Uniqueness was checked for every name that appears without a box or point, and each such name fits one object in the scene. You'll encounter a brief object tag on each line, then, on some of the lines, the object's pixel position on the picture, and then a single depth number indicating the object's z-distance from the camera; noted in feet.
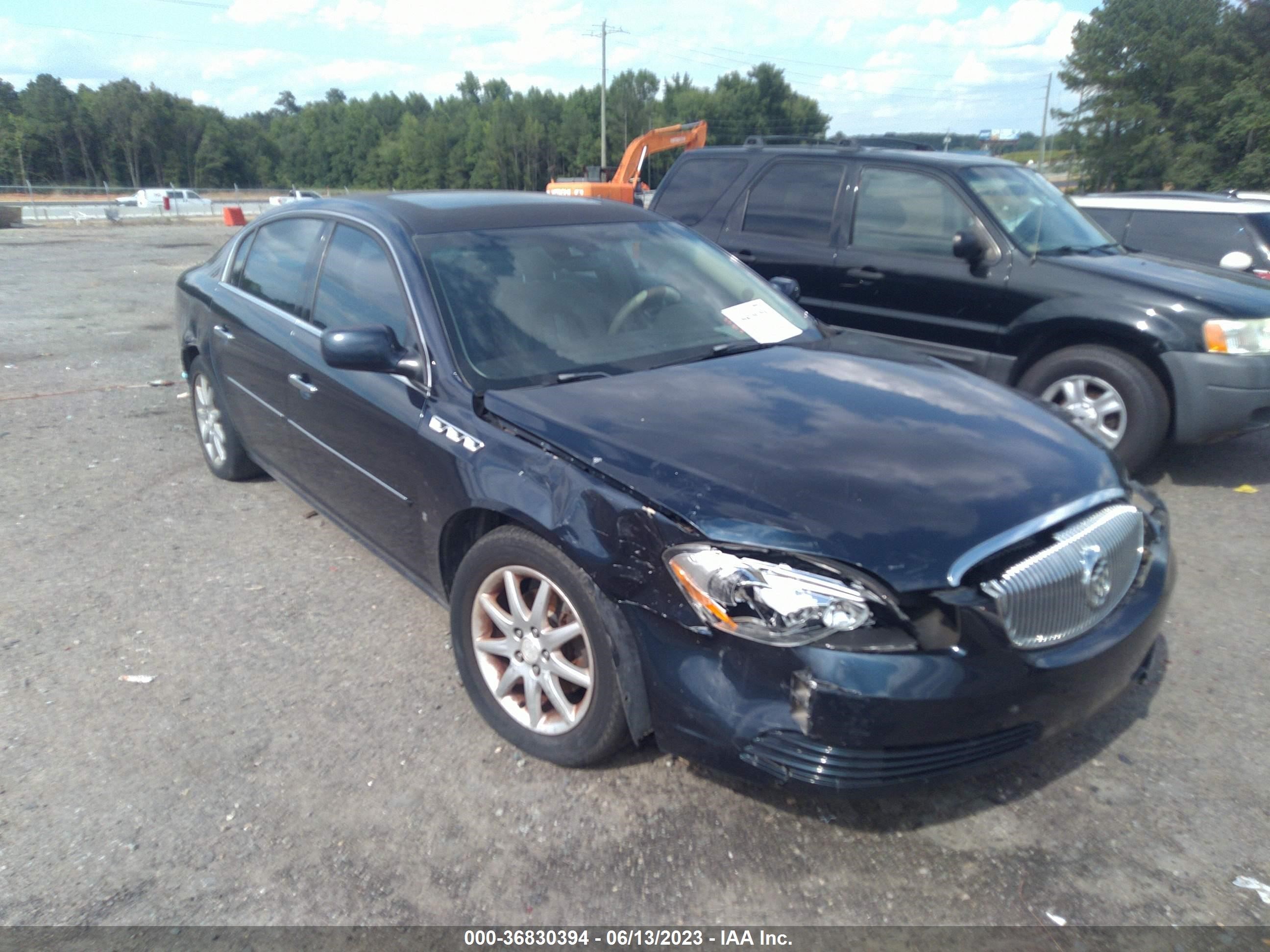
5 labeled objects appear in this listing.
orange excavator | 63.77
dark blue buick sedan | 7.56
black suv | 16.66
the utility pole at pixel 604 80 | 182.91
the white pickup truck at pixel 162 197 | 160.76
